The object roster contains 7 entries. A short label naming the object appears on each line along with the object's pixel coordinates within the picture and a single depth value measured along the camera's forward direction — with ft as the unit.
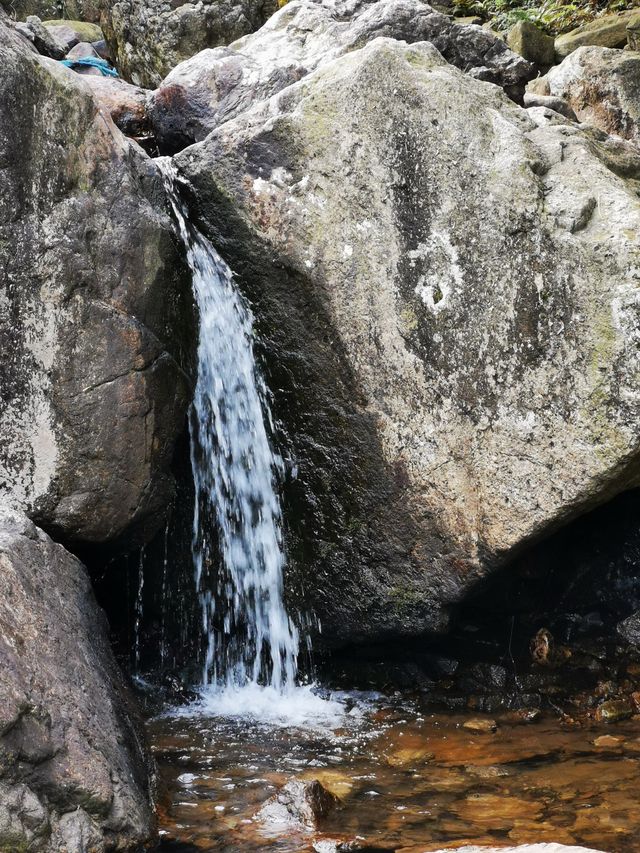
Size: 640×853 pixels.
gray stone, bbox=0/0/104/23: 54.34
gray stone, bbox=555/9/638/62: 30.07
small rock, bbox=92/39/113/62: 40.47
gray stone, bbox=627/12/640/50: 29.43
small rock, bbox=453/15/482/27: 33.79
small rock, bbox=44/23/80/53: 42.20
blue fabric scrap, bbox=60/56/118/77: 28.84
